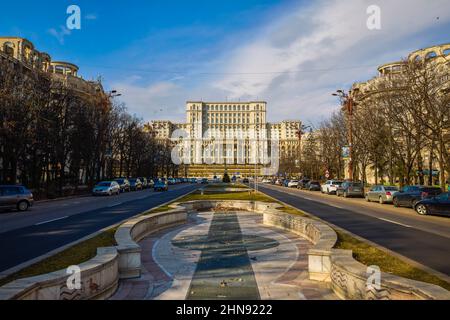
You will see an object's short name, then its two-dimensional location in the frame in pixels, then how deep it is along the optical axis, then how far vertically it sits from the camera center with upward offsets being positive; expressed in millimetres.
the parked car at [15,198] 21906 -1670
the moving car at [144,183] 64750 -2326
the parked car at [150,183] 70625 -2593
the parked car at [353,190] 38000 -2116
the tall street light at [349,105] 39281 +7006
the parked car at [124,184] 48469 -1954
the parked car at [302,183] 63588 -2400
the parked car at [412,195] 24625 -1736
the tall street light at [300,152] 67375 +3714
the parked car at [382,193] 29359 -1979
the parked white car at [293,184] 72750 -2853
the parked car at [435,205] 20266 -2011
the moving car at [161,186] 52312 -2310
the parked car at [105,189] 39312 -2036
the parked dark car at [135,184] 55688 -2223
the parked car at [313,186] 55938 -2515
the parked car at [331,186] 44966 -2050
